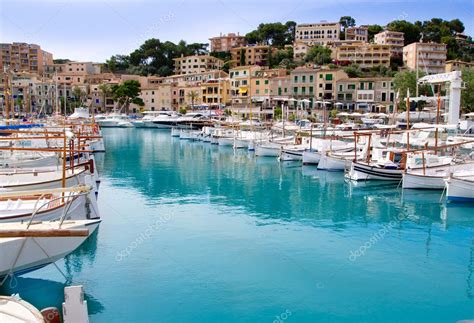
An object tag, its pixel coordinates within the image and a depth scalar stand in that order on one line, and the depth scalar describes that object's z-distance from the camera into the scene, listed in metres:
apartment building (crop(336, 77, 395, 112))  83.94
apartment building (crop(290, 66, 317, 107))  88.14
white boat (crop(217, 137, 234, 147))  57.94
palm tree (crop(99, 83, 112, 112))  113.06
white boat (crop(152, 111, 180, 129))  91.49
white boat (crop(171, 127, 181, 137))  74.32
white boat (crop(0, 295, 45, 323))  9.13
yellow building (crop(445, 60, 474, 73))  99.62
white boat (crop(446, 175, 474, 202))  25.56
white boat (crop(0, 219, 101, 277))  12.27
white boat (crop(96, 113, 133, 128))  95.11
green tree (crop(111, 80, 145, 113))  106.75
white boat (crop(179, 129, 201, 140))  67.06
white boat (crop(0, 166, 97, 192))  20.20
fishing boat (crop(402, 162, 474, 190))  28.61
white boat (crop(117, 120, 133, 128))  93.91
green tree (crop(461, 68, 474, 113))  65.44
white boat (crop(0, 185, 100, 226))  14.70
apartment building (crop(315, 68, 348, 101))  87.06
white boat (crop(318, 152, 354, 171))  36.94
